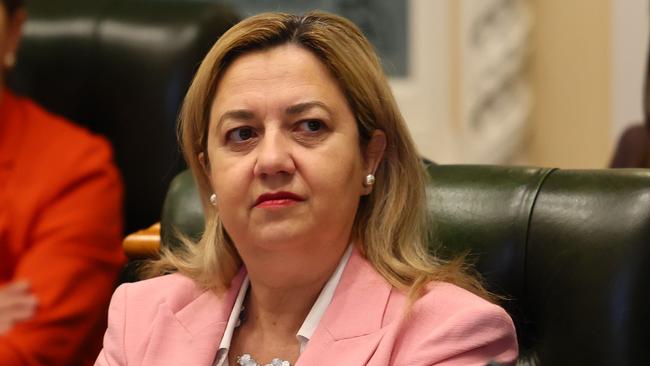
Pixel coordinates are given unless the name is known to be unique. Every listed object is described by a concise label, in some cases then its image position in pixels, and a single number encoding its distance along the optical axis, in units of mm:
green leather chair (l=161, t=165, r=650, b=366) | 4113
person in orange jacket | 4658
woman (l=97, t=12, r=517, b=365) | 4085
